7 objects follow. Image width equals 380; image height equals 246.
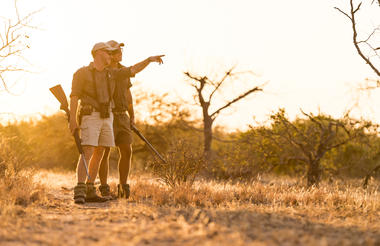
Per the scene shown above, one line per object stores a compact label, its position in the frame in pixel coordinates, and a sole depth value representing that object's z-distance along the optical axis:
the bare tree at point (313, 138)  20.62
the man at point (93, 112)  11.59
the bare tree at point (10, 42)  14.18
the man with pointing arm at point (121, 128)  12.42
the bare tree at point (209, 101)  27.95
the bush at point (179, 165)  14.35
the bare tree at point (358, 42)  14.85
